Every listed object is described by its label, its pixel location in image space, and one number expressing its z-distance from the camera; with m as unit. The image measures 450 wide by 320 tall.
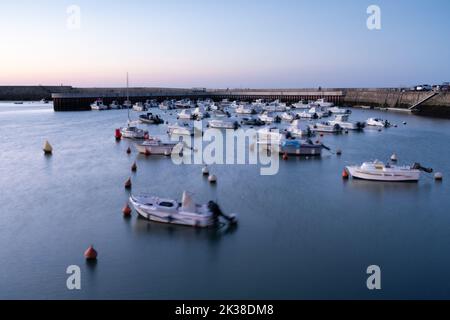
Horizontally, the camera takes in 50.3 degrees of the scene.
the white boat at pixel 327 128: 53.09
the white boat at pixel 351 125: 55.07
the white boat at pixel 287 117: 66.69
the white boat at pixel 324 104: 92.06
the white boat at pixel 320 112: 72.46
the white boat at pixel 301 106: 95.00
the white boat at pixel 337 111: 78.31
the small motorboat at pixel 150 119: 61.88
